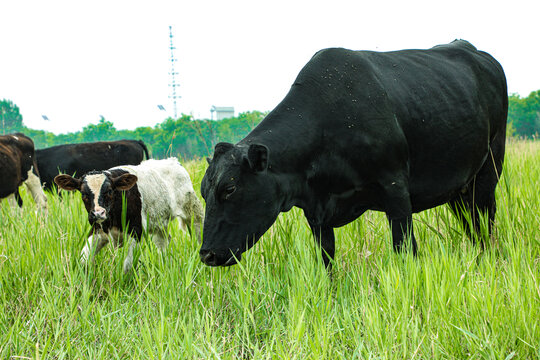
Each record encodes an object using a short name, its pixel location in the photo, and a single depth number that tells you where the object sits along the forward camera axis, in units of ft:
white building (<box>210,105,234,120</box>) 368.27
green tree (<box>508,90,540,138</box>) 238.48
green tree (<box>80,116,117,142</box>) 277.37
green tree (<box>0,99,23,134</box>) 266.98
